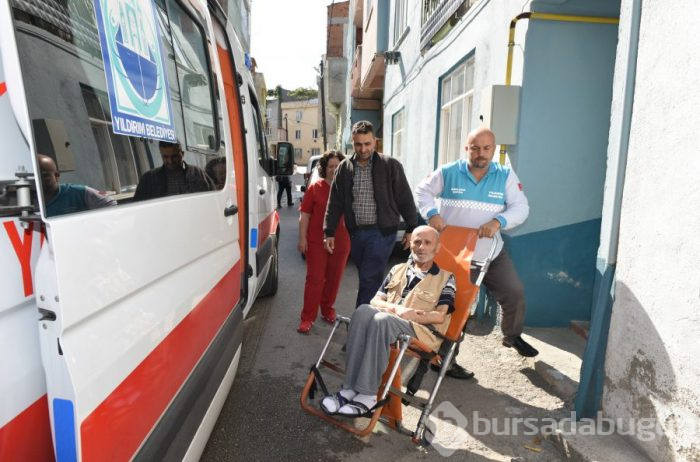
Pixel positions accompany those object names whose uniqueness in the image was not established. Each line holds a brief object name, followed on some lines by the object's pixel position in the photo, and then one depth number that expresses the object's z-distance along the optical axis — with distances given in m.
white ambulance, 1.03
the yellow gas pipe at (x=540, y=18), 3.97
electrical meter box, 4.11
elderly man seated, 2.72
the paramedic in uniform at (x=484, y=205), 3.33
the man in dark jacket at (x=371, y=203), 3.86
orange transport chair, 2.69
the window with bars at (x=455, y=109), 5.83
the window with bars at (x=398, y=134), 10.35
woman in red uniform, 4.46
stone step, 3.42
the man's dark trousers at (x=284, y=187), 14.63
